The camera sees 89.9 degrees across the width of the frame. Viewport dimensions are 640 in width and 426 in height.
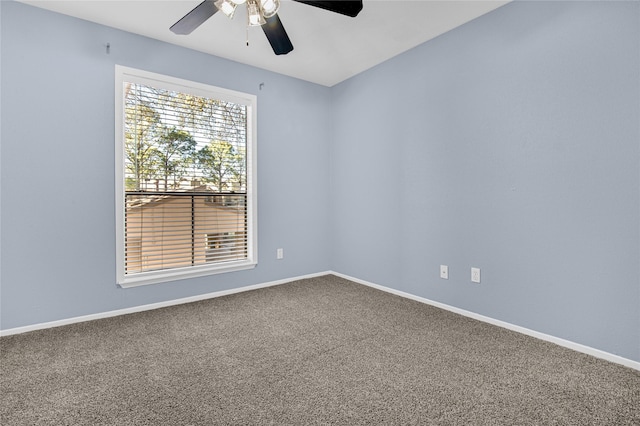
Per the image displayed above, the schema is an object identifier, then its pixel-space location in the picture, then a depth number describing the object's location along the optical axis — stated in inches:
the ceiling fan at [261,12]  70.4
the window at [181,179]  113.7
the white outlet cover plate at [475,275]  105.1
